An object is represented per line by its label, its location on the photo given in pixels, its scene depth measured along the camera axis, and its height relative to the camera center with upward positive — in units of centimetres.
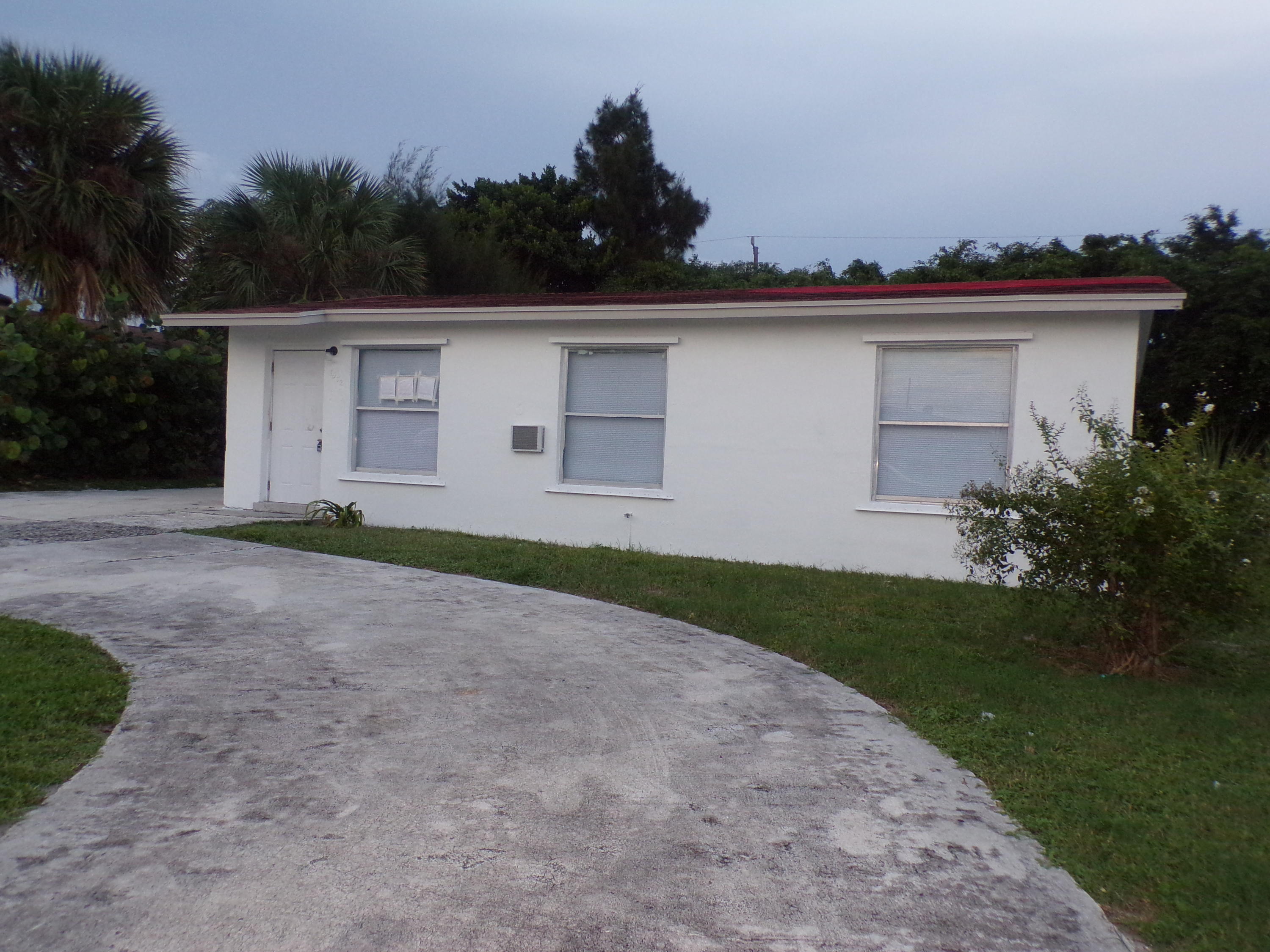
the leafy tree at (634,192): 3806 +882
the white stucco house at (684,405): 998 +35
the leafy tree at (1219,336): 1655 +202
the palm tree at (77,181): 1666 +363
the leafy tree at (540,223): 3459 +677
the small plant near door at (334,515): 1212 -104
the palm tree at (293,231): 2038 +360
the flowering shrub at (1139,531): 605 -41
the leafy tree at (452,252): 2836 +476
